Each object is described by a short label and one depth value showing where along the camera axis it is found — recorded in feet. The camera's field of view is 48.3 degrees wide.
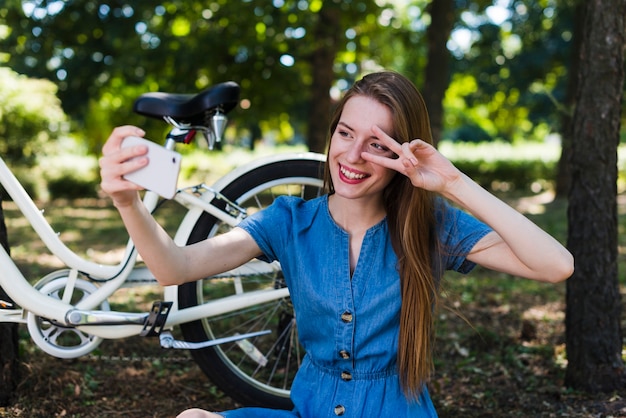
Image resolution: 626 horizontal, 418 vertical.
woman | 6.01
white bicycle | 8.45
